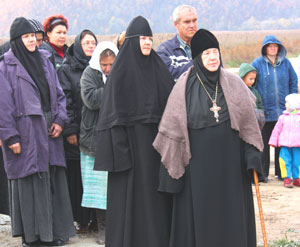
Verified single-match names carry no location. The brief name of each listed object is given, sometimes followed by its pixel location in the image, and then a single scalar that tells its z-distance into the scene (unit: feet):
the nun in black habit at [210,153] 29.28
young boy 55.21
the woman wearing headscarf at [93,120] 36.40
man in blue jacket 37.27
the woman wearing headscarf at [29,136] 34.94
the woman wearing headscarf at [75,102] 39.20
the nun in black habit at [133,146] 31.45
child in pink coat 55.35
